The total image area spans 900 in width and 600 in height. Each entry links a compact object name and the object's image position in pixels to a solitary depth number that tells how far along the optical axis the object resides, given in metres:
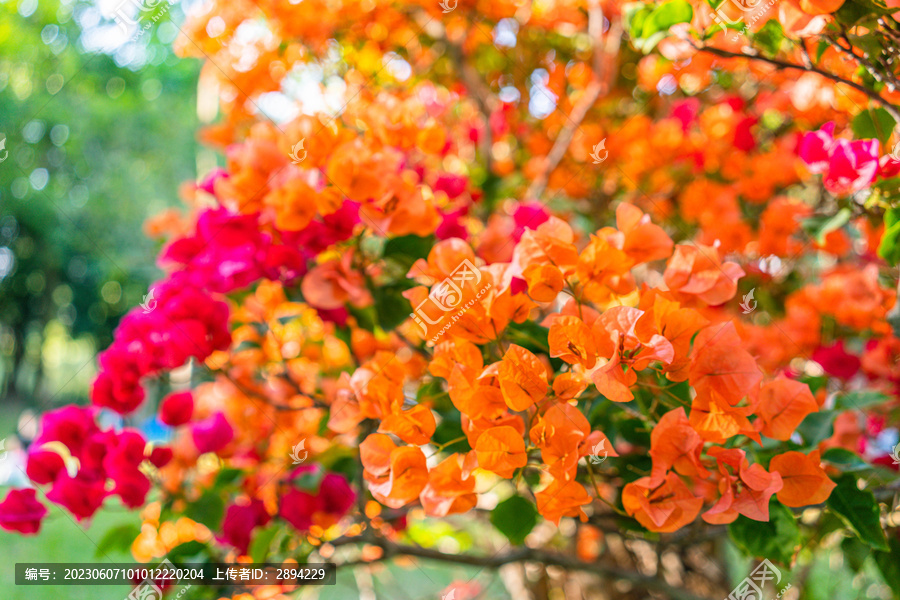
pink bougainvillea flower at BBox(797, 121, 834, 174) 0.78
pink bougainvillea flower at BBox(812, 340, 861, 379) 1.17
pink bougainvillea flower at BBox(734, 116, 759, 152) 1.60
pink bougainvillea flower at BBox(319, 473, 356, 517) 0.91
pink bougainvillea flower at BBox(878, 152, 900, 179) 0.70
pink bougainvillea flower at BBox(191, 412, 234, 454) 1.05
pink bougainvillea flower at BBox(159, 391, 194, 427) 0.99
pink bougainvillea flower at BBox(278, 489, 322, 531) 0.90
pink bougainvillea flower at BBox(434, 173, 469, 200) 1.06
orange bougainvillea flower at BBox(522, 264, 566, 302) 0.54
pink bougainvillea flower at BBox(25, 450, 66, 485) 0.85
